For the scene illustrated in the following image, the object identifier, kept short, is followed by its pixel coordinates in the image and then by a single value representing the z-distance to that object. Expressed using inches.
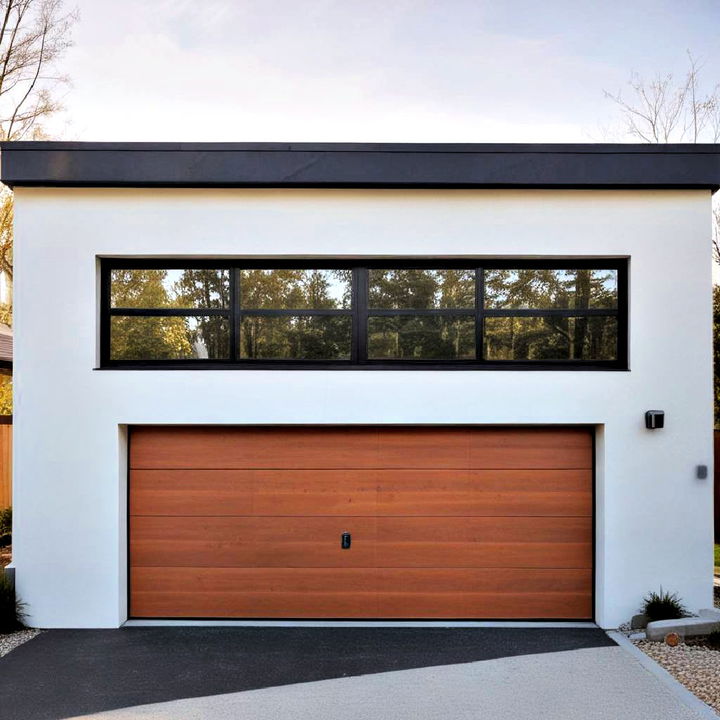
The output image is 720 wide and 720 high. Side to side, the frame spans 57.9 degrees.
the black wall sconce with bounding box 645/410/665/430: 261.1
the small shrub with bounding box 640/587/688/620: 256.8
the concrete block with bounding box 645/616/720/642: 243.9
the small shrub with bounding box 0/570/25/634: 254.2
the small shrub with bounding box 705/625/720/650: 235.9
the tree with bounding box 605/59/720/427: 506.9
